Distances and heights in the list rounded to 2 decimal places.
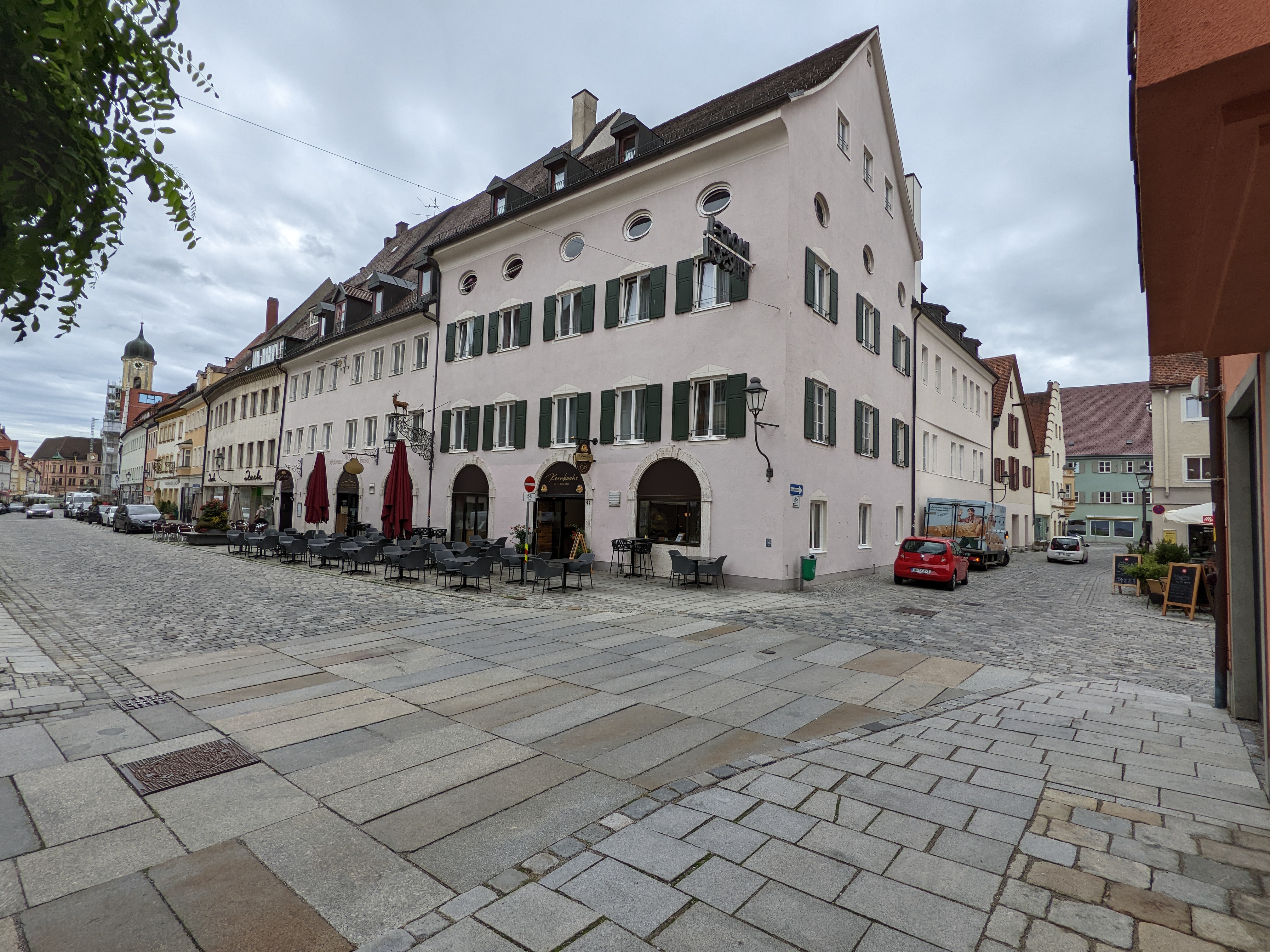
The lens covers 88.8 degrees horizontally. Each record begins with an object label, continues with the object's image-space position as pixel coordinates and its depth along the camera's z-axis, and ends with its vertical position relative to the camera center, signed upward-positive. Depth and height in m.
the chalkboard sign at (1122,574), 18.50 -1.43
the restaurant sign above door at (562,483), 20.19 +0.87
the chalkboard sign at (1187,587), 13.80 -1.33
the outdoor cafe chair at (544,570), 14.09 -1.32
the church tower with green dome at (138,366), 101.75 +20.96
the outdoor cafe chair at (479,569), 14.23 -1.38
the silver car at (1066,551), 31.86 -1.37
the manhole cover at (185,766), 4.33 -1.89
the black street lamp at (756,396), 15.57 +2.90
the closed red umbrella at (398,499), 20.70 +0.19
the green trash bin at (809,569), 16.30 -1.32
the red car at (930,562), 18.50 -1.25
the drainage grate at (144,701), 5.96 -1.91
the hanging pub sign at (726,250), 15.59 +6.51
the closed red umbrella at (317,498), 24.98 +0.20
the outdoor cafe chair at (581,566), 15.10 -1.30
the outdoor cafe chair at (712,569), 15.43 -1.31
